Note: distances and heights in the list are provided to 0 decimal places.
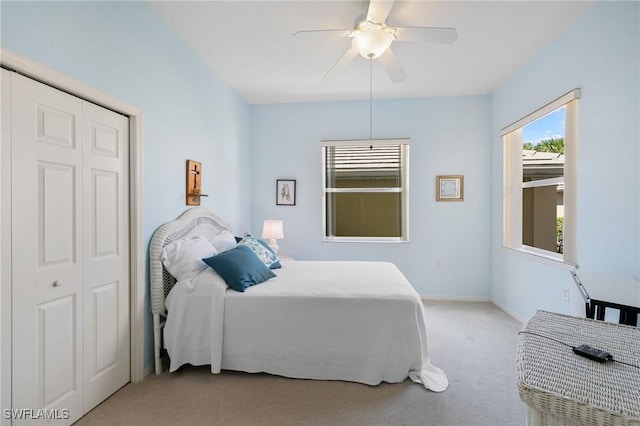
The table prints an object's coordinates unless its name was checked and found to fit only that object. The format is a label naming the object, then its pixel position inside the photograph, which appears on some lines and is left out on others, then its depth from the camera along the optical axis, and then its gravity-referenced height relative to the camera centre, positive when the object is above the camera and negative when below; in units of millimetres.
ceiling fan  2006 +1193
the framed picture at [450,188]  4246 +317
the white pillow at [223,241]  2957 -289
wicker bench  951 -553
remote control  1151 -526
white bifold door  1514 -227
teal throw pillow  2377 -442
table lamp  4074 -267
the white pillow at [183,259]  2387 -364
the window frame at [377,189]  4352 +317
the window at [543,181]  2674 +313
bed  2201 -843
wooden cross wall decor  2895 +270
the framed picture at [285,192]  4559 +278
